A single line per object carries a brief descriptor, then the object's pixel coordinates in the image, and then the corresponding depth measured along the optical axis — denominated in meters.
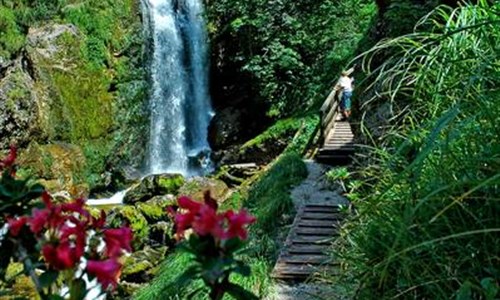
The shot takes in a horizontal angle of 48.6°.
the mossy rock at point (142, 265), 9.23
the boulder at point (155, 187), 13.27
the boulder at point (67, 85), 15.75
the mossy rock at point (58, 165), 14.12
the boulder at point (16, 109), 13.78
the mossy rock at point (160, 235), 10.71
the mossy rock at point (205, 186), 12.54
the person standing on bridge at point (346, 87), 12.26
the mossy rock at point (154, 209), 11.61
